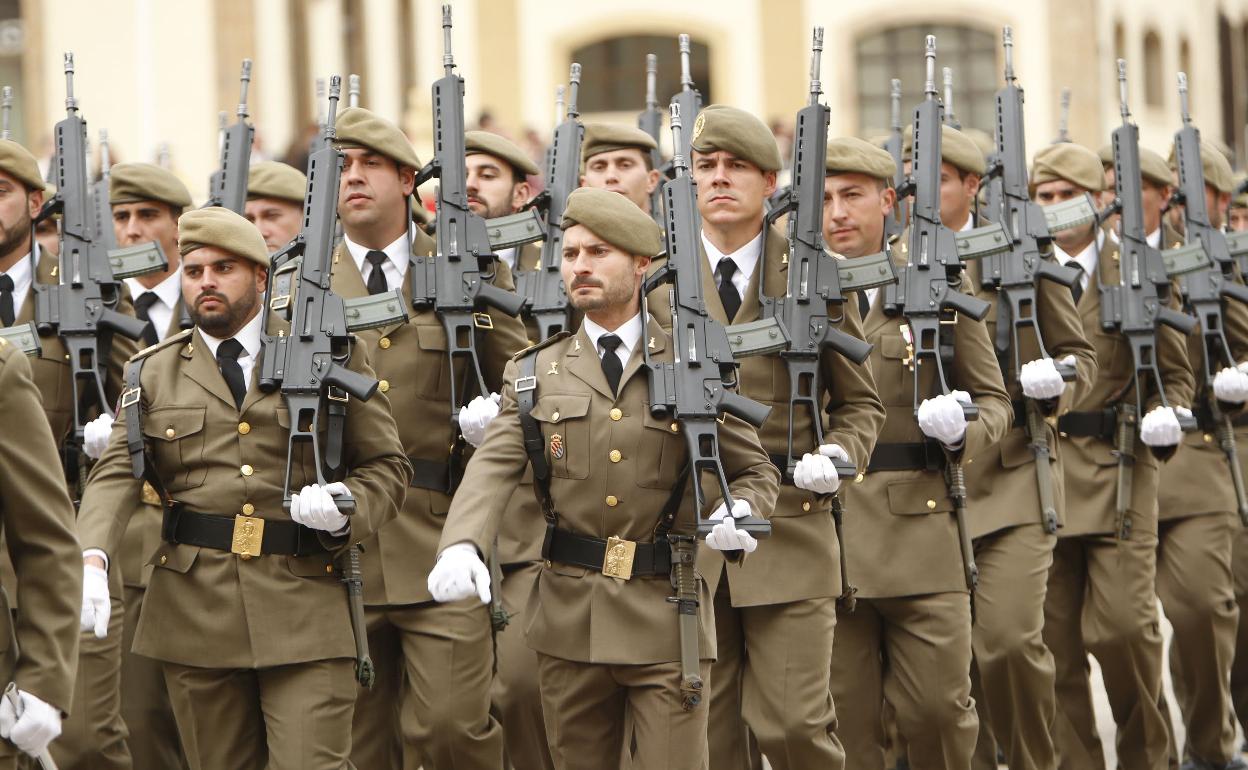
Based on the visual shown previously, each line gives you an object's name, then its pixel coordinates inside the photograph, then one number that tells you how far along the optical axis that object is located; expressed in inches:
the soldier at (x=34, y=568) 340.8
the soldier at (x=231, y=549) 458.0
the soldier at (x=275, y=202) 630.5
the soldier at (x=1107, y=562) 622.5
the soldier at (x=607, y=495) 445.1
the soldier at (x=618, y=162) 642.2
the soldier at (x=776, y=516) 492.4
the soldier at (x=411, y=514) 517.7
